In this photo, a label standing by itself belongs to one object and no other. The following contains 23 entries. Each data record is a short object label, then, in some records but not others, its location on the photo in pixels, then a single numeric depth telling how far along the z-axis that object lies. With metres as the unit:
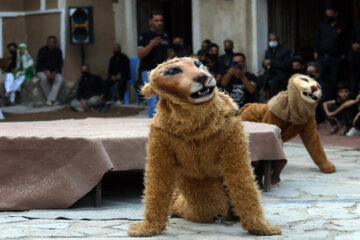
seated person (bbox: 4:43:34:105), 16.69
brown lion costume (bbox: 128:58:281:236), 4.40
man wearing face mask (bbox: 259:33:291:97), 12.48
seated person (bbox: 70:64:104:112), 16.31
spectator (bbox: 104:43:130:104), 16.47
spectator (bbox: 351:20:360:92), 12.16
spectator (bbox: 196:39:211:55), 14.23
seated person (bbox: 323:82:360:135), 11.09
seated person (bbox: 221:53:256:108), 10.44
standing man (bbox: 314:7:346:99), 12.55
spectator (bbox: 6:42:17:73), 17.12
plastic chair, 16.75
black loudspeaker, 16.72
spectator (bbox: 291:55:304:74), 12.00
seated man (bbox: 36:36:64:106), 17.03
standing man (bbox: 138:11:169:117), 8.62
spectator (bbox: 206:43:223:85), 12.32
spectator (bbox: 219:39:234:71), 12.98
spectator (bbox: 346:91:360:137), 10.75
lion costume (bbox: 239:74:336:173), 6.96
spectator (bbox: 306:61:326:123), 11.61
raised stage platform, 5.54
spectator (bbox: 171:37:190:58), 13.52
